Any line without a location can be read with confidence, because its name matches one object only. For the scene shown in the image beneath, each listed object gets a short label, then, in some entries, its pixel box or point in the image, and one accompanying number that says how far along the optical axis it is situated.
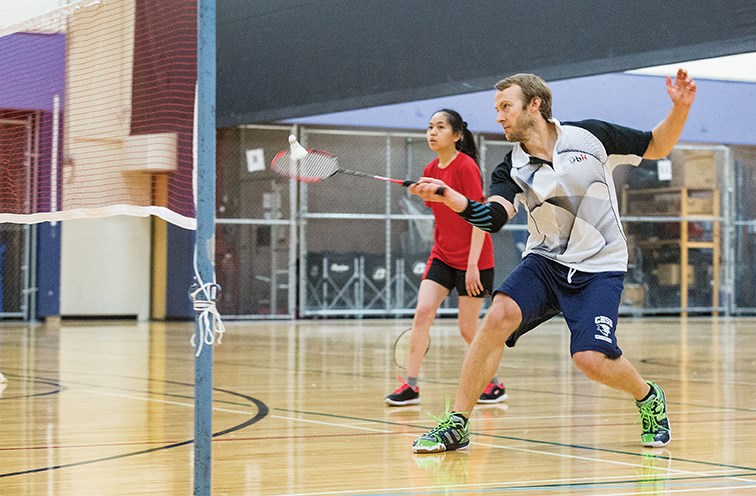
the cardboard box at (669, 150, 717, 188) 23.75
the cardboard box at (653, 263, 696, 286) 23.50
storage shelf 23.34
